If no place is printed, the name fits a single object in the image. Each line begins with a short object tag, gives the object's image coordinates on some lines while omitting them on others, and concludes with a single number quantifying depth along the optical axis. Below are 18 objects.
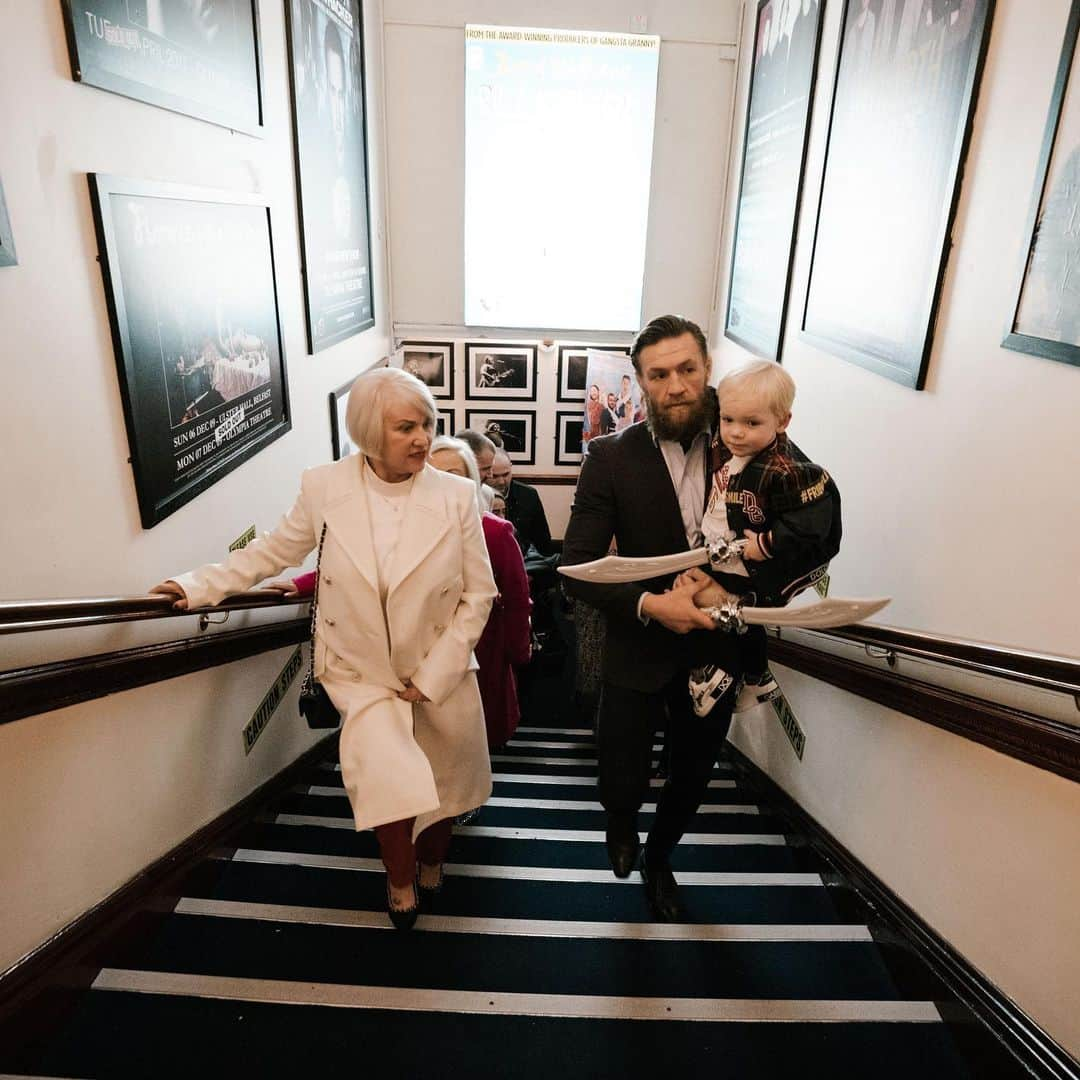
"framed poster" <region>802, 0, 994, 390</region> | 2.34
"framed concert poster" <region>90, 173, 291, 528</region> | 2.04
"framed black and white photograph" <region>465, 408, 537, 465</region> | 6.27
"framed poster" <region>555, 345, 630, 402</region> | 6.10
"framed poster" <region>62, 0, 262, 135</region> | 1.86
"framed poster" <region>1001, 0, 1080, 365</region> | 1.73
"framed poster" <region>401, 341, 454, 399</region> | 6.01
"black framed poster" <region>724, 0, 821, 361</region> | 3.82
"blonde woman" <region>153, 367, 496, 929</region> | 1.97
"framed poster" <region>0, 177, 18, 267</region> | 1.53
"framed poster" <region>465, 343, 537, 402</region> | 6.07
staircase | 1.71
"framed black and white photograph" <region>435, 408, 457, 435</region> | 6.27
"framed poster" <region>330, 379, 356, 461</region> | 4.25
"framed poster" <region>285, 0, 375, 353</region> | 3.60
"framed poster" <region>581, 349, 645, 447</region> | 5.94
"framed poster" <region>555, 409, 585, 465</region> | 6.34
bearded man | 2.02
